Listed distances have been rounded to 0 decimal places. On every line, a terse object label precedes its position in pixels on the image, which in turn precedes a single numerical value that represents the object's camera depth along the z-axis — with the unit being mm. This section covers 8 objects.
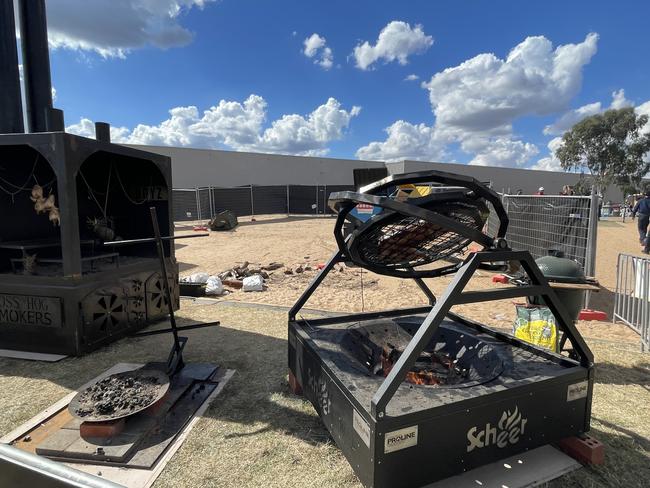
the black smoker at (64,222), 3957
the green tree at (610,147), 38781
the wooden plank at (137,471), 2205
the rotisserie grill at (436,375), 1864
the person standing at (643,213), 12078
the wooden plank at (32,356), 3953
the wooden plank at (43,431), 2551
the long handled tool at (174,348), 3328
